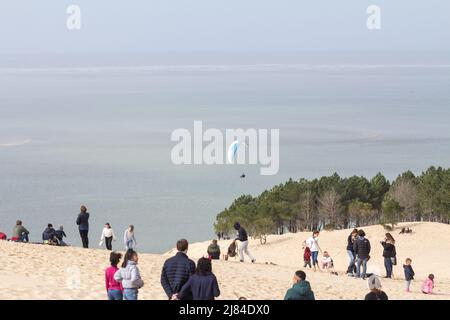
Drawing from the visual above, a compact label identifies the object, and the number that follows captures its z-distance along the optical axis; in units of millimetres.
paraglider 71688
